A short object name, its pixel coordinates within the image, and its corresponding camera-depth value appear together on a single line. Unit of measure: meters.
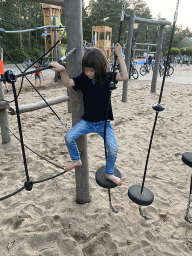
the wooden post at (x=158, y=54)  6.83
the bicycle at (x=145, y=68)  12.91
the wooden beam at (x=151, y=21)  5.91
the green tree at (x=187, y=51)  26.20
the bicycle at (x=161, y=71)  12.49
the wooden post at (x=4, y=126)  3.34
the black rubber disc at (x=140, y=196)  1.60
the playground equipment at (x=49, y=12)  14.27
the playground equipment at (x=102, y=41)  17.54
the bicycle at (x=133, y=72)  10.40
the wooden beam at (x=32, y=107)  2.96
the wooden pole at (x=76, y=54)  1.61
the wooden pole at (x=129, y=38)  5.65
